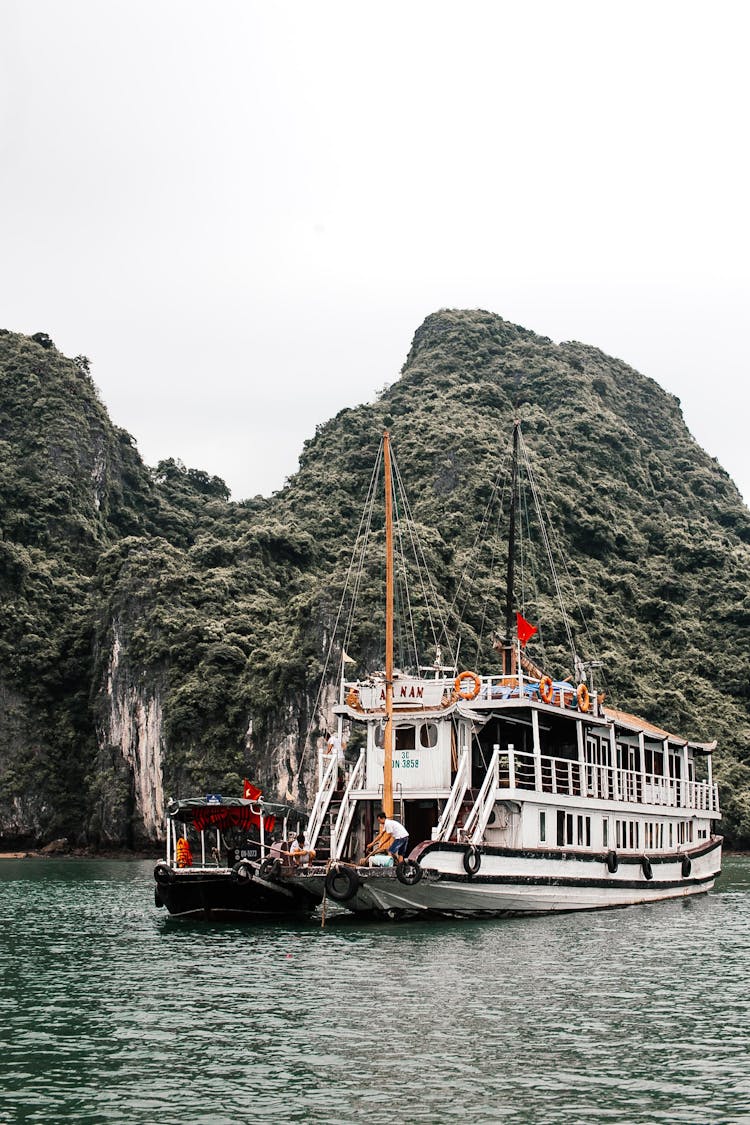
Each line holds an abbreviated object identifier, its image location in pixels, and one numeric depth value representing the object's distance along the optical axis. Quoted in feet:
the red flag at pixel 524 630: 106.63
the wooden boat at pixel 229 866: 89.45
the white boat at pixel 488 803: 85.71
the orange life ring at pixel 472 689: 96.37
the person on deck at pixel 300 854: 91.40
